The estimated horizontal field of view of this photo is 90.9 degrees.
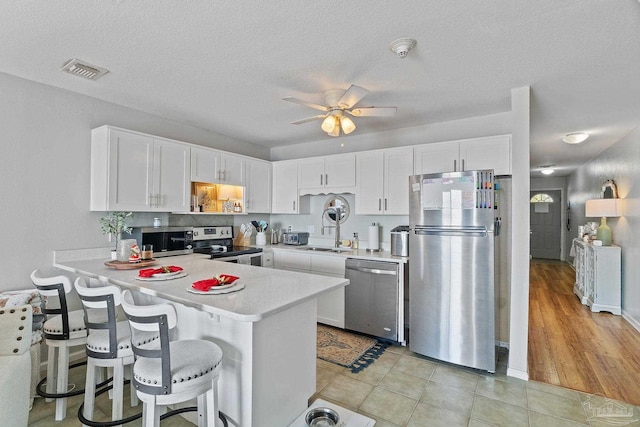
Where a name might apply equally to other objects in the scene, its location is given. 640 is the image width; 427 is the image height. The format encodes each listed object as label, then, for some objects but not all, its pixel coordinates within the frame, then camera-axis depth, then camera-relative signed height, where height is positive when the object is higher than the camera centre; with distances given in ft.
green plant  10.06 -0.26
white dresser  14.64 -2.89
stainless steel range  12.64 -1.33
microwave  10.96 -0.82
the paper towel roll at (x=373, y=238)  13.10 -0.87
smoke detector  6.75 +3.76
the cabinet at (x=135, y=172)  9.81 +1.49
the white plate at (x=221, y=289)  5.84 -1.39
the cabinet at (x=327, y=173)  13.65 +1.97
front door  30.32 -0.93
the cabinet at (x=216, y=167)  12.35 +2.08
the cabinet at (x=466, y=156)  10.46 +2.18
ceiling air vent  7.90 +3.82
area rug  9.87 -4.51
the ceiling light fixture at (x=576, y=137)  14.38 +3.73
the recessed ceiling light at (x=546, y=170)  23.85 +3.71
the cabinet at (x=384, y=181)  12.27 +1.46
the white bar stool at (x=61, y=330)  6.71 -2.49
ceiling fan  8.62 +3.01
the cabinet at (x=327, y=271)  12.34 -2.23
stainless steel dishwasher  11.12 -2.95
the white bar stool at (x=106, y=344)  5.85 -2.48
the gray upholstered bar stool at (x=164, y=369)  4.83 -2.44
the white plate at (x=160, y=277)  7.03 -1.38
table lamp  14.97 +0.33
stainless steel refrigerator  9.07 -1.51
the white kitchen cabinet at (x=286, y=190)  15.34 +1.32
